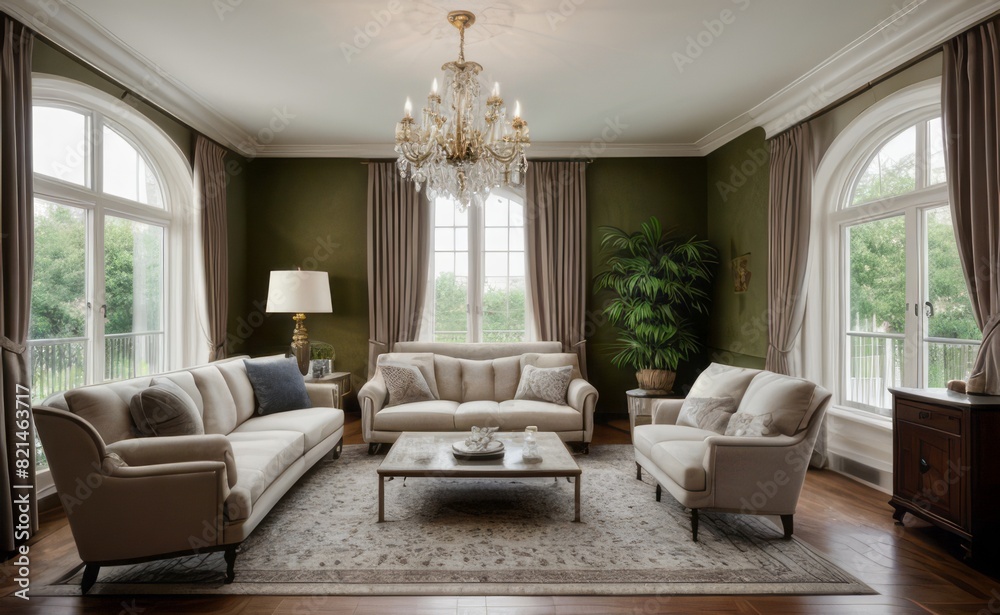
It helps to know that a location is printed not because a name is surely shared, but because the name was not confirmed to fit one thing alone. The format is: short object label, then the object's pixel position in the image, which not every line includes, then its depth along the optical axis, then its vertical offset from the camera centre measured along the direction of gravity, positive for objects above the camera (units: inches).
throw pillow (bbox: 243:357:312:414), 157.5 -22.4
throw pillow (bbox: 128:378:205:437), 109.3 -20.9
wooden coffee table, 120.6 -35.7
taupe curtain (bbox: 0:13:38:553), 109.0 +1.6
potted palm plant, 206.2 +4.1
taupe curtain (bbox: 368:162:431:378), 225.8 +20.2
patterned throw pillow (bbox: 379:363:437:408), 183.5 -25.7
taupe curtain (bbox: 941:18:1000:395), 110.3 +28.5
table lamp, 197.2 +5.8
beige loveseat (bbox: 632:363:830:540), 111.3 -32.6
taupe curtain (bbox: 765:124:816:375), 169.0 +20.4
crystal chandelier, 128.2 +38.4
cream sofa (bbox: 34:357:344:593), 91.1 -30.3
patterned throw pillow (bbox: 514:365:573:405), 185.6 -26.6
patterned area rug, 95.7 -48.1
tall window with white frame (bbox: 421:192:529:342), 233.6 +12.2
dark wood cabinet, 102.7 -31.7
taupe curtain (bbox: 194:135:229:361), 190.5 +27.4
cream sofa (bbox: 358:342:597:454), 172.7 -30.9
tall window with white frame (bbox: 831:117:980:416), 135.9 +6.5
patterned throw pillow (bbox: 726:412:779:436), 115.8 -26.3
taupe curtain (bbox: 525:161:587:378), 226.5 +23.2
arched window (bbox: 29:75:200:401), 137.5 +19.7
